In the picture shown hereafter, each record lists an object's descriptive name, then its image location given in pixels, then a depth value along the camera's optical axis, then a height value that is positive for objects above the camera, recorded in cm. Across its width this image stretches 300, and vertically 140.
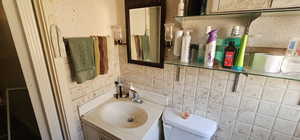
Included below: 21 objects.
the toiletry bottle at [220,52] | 72 -5
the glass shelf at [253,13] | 55 +16
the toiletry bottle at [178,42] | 84 +1
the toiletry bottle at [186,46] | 80 -2
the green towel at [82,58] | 90 -12
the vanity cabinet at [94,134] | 96 -77
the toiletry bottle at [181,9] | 77 +22
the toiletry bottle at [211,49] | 70 -3
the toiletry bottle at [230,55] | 67 -6
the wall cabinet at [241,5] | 58 +20
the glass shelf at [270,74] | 58 -15
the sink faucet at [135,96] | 131 -58
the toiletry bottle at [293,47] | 59 -1
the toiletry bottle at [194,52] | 83 -6
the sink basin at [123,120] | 92 -67
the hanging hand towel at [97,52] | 104 -8
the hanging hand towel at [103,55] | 109 -11
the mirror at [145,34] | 102 +9
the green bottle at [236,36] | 67 +4
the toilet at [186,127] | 89 -63
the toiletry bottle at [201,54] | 79 -7
